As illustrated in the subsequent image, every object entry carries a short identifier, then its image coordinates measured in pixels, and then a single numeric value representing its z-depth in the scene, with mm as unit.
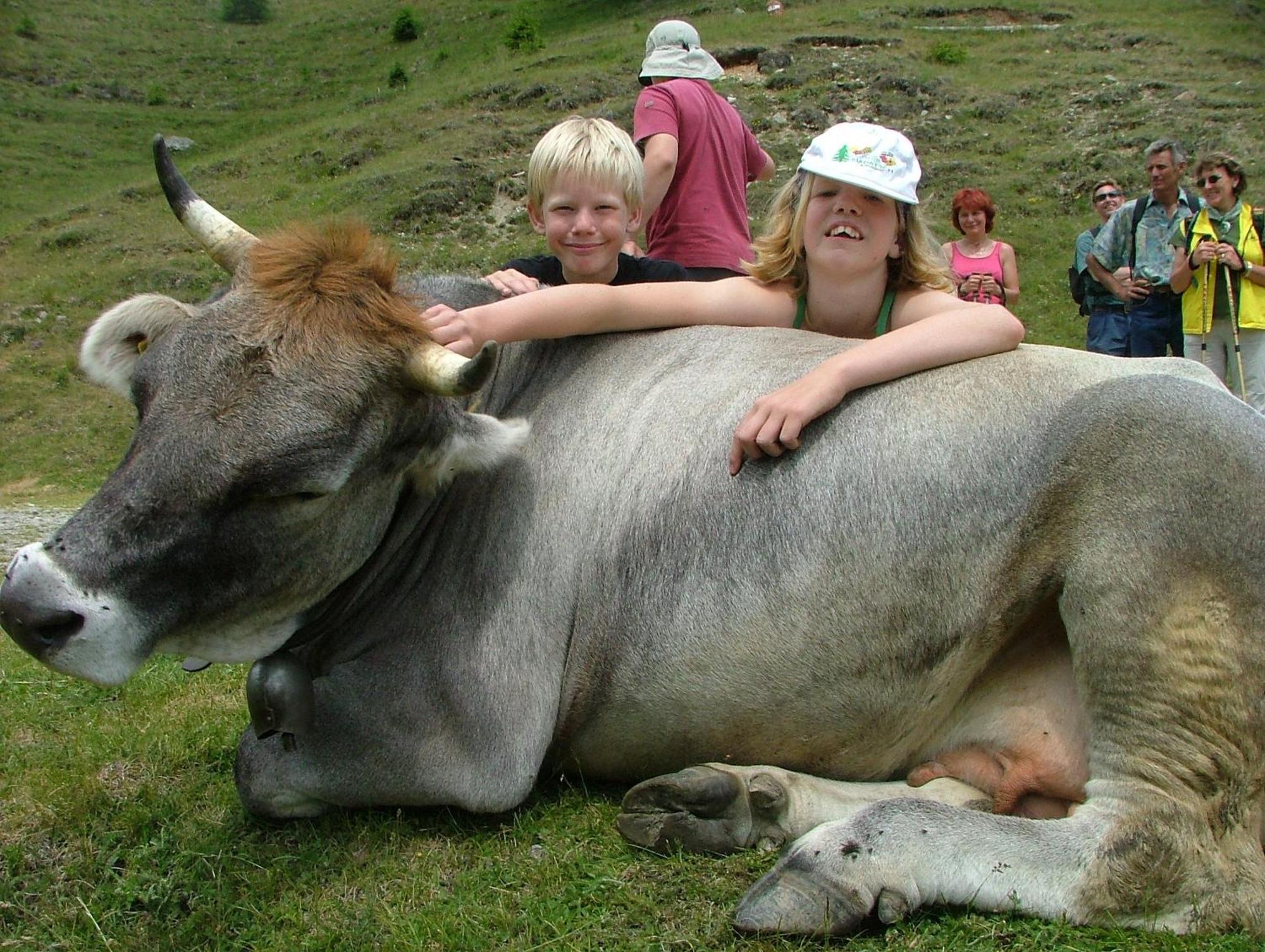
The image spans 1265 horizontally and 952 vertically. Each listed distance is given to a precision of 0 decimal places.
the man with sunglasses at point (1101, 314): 11203
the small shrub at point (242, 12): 73312
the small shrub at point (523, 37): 50781
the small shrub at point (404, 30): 61344
